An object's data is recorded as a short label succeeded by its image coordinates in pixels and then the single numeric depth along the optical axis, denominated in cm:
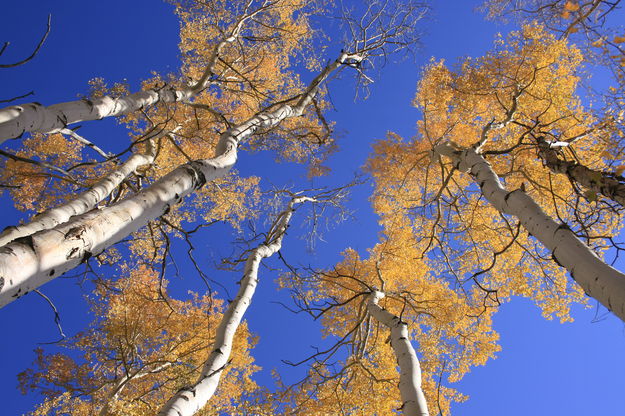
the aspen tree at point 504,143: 794
